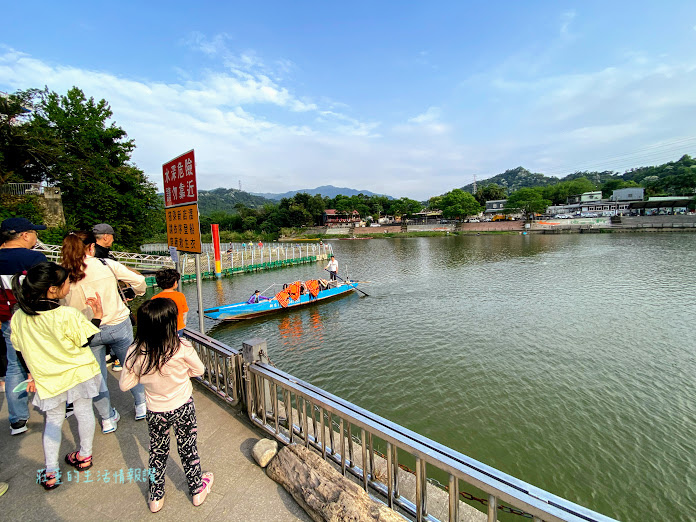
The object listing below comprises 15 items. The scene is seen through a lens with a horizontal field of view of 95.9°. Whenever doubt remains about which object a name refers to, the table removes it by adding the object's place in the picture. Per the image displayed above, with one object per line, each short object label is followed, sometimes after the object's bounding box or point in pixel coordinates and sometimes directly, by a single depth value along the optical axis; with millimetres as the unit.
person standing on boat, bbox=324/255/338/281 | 18853
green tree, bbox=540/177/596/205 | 96188
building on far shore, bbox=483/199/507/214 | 88125
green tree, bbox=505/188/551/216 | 76044
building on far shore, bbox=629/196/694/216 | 64500
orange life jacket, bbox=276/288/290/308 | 14543
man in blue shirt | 3363
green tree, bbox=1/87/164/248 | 20406
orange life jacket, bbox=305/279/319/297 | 15891
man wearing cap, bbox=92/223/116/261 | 3812
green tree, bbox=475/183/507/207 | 95562
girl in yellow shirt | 2732
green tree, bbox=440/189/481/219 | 78375
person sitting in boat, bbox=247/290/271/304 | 14230
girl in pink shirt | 2576
